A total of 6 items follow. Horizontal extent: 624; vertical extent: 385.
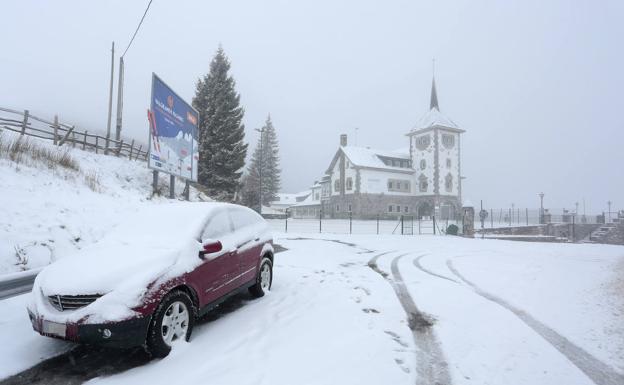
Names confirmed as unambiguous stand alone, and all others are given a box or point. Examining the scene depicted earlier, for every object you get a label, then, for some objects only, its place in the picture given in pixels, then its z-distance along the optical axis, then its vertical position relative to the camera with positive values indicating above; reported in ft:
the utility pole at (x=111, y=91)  96.22 +33.18
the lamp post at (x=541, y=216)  141.07 +1.74
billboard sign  41.47 +10.26
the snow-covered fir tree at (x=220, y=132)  95.14 +22.66
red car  11.02 -2.68
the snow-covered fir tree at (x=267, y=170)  189.98 +25.25
